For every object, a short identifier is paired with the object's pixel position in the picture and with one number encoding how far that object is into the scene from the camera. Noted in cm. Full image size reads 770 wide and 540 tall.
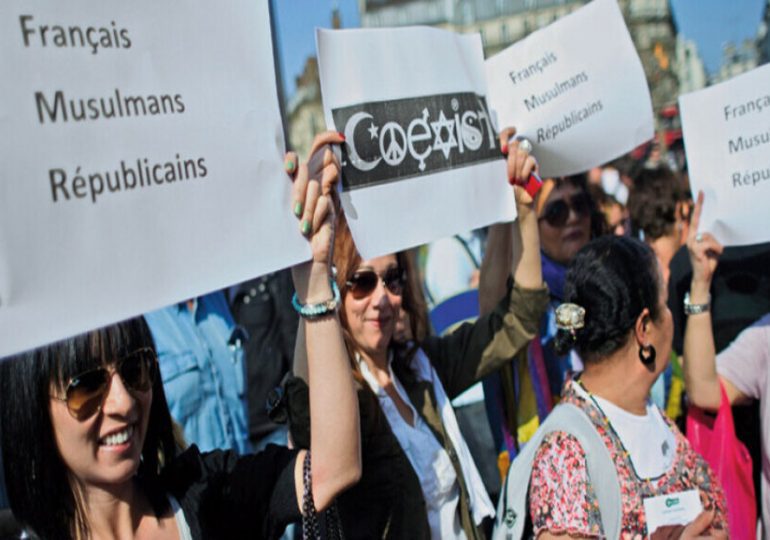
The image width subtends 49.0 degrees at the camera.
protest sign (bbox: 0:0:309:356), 130
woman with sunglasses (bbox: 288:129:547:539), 223
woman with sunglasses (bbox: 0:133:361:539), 159
